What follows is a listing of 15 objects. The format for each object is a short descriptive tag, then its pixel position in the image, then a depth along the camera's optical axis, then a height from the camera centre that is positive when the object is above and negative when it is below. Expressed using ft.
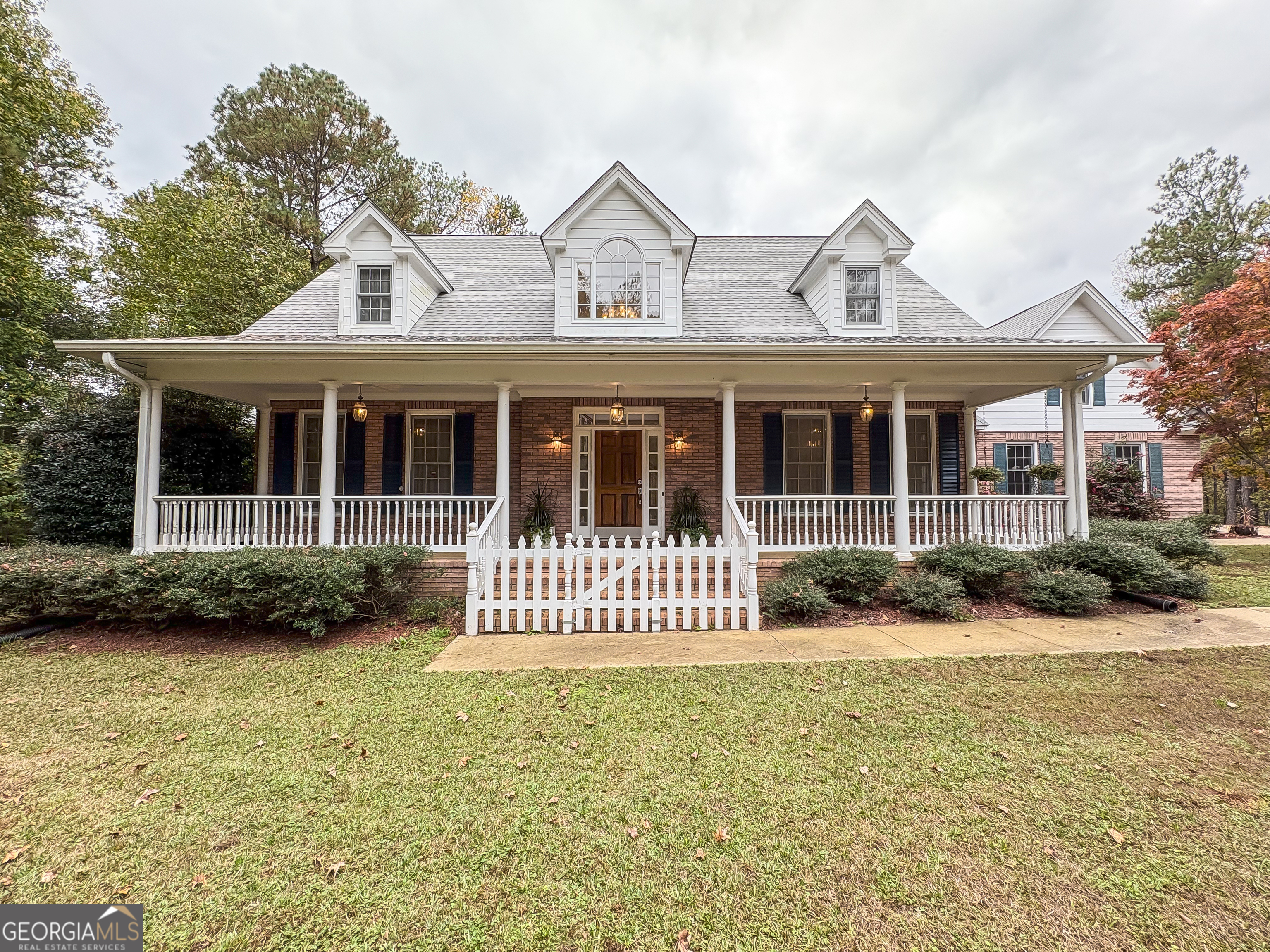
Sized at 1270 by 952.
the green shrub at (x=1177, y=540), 25.23 -2.42
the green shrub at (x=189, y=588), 17.37 -3.25
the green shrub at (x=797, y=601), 19.65 -4.24
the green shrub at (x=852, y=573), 21.04 -3.37
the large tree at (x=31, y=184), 29.01 +20.05
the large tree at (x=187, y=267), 35.50 +17.23
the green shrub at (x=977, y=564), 21.77 -3.13
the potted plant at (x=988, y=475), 29.81 +1.22
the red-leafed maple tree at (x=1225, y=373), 30.19 +7.92
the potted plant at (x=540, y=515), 28.71 -1.14
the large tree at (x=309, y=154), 50.93 +36.88
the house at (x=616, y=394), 22.36 +5.76
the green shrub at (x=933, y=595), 19.83 -4.14
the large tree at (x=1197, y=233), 57.41 +31.52
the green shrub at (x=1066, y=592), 20.02 -4.04
